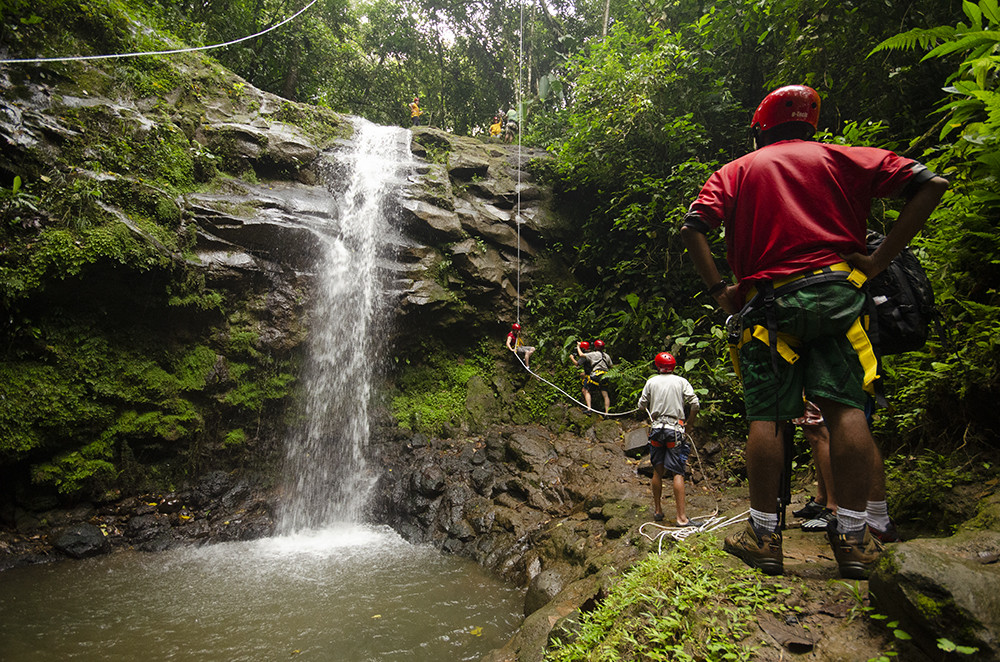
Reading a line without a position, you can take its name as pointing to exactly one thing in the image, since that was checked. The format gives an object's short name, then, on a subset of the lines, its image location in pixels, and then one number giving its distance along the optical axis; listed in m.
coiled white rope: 3.62
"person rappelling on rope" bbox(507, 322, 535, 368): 9.52
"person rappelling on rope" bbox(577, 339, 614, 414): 8.70
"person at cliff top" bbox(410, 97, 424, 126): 14.62
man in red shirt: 1.98
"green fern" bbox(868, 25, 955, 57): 3.44
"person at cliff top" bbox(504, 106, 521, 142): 13.87
